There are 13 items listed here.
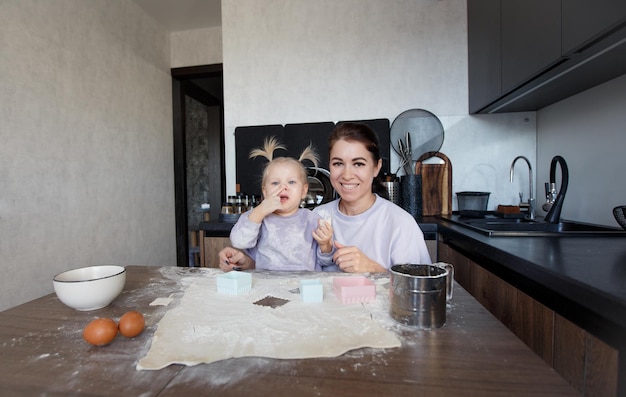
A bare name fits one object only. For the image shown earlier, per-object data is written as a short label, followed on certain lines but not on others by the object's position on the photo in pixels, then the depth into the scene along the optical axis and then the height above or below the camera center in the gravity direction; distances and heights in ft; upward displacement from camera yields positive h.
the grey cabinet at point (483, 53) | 6.40 +2.83
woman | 4.20 -0.38
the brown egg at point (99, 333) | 1.91 -0.83
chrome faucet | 6.63 -0.31
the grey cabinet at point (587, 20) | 3.39 +1.85
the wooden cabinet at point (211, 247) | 7.11 -1.24
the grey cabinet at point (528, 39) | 4.50 +2.28
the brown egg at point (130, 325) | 2.01 -0.83
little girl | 4.16 -0.51
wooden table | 1.48 -0.91
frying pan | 7.98 +1.28
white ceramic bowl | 2.36 -0.73
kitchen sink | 4.42 -0.67
